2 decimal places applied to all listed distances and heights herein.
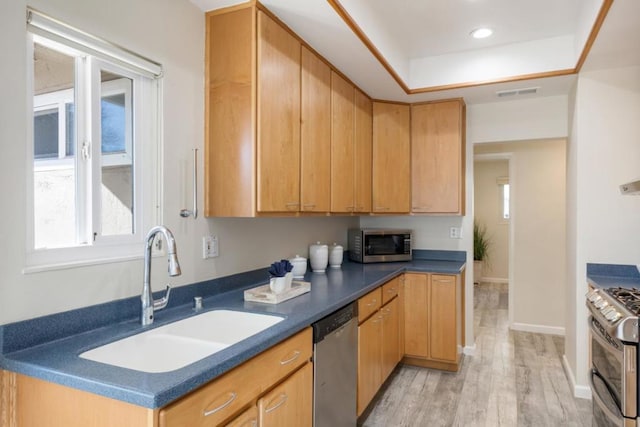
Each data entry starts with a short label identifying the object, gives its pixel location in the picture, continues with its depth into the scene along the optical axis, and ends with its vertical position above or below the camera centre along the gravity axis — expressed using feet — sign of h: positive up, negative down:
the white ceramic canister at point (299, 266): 9.15 -1.31
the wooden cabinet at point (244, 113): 6.41 +1.60
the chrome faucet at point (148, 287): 5.24 -1.02
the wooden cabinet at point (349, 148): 9.30 +1.58
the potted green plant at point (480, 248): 23.26 -2.31
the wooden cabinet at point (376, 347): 8.02 -3.10
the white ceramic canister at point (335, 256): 10.89 -1.26
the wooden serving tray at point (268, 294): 6.60 -1.44
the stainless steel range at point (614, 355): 5.86 -2.34
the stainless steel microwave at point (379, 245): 11.70 -1.05
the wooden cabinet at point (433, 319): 10.82 -3.02
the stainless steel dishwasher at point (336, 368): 6.13 -2.66
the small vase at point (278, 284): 6.81 -1.28
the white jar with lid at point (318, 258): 10.14 -1.22
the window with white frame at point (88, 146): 4.76 +0.87
